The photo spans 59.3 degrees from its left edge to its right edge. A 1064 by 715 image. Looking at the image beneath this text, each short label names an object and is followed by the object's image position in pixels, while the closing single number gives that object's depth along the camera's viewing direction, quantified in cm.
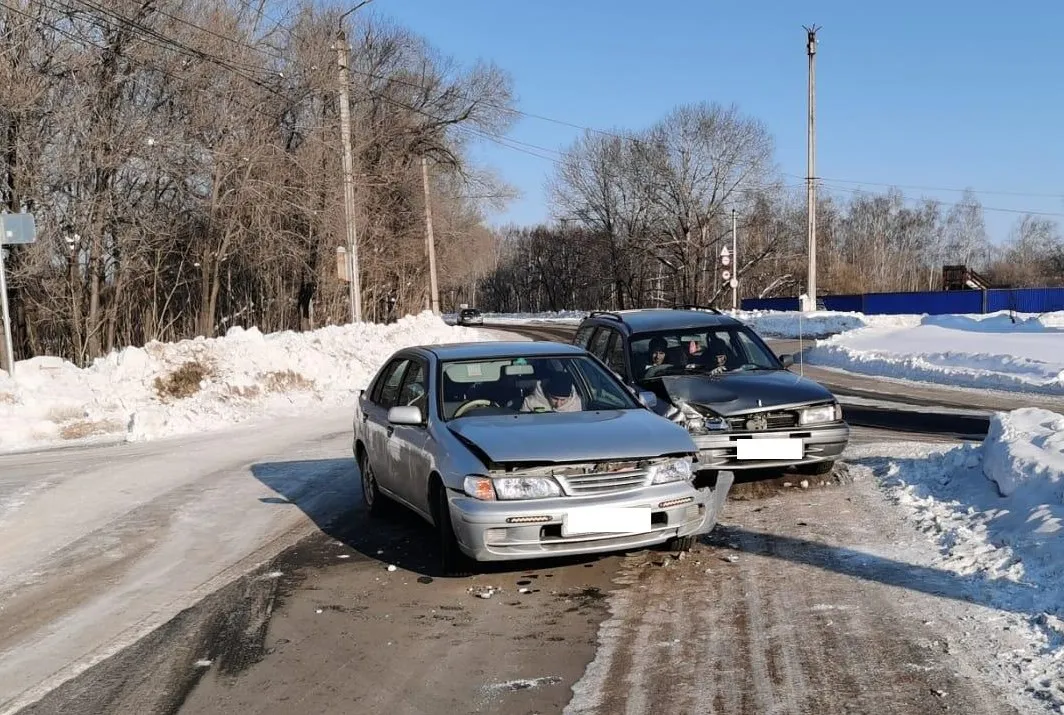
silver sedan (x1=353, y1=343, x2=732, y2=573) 544
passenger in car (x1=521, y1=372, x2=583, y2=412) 677
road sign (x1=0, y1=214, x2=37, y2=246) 1582
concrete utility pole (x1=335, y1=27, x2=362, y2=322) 2306
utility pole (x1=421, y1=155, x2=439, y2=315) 3812
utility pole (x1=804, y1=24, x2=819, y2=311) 3812
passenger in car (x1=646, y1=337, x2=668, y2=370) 920
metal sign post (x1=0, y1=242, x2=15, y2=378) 1594
